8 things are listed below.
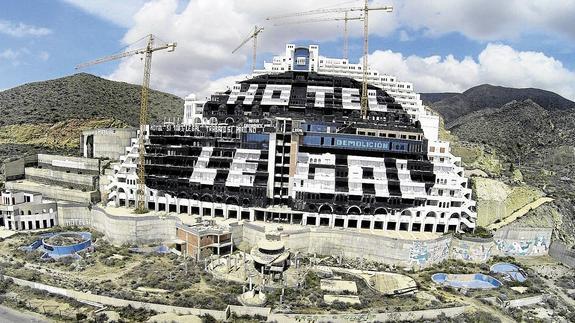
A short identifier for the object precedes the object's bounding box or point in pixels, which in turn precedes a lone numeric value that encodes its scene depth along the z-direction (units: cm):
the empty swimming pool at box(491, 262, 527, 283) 7088
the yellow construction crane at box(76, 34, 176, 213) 8625
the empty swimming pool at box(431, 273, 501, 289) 6781
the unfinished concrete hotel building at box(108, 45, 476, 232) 8025
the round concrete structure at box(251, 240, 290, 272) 6378
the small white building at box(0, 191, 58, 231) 8519
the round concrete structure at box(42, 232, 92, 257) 7319
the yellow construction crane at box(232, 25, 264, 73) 15438
